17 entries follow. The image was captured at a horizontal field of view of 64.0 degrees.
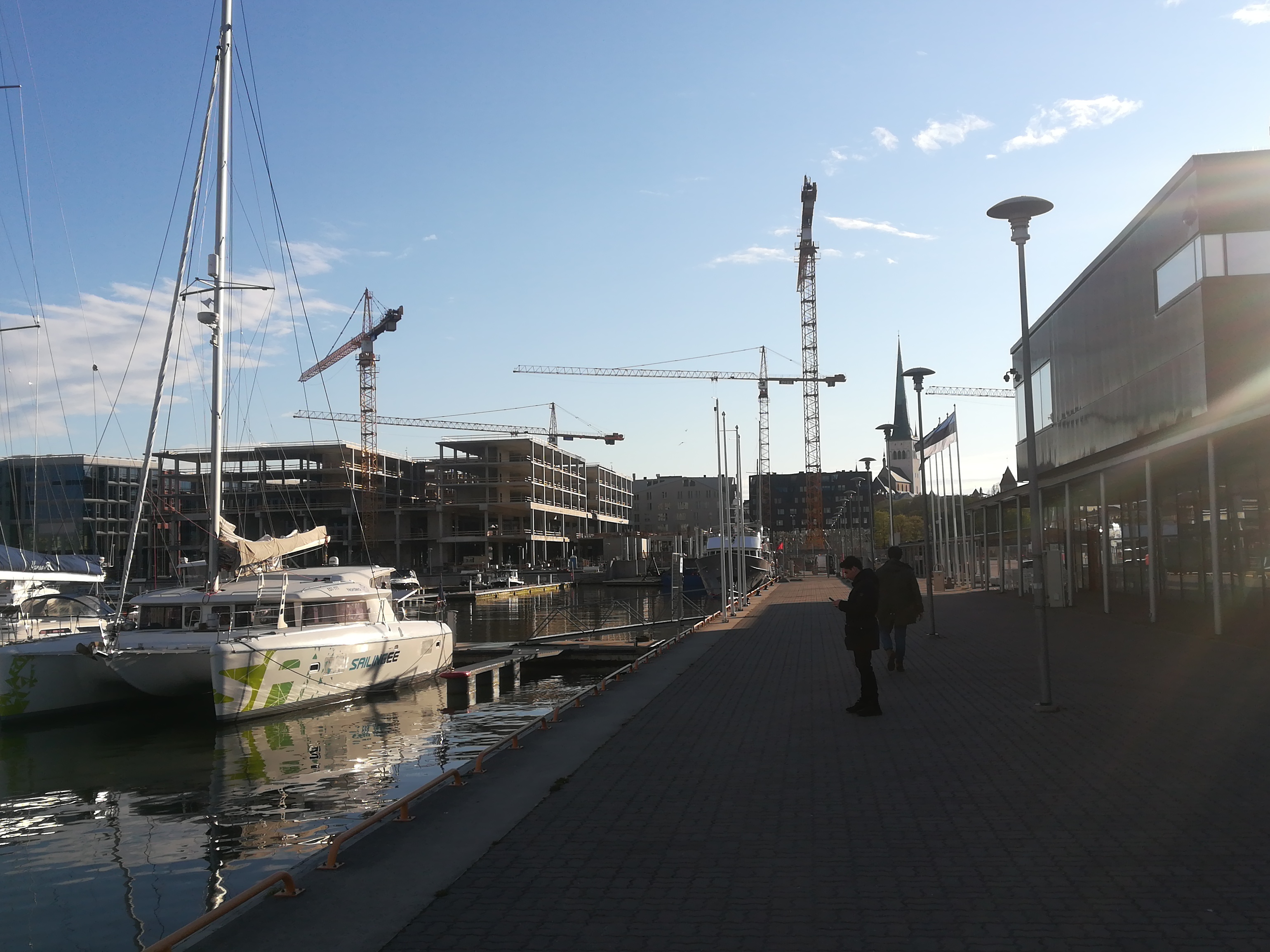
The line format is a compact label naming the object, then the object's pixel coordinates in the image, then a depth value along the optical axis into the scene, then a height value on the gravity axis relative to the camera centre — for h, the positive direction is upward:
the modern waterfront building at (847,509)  158.25 +4.64
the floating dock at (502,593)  67.06 -3.67
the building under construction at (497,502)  101.50 +4.10
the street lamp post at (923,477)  20.57 +1.31
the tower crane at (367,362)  122.75 +22.47
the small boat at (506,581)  76.56 -2.98
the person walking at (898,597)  14.60 -0.90
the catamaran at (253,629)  18.38 -1.63
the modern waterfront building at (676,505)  181.00 +6.00
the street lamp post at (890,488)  30.97 +1.89
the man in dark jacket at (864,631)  11.23 -1.06
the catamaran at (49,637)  18.67 -1.79
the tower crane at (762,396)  130.50 +18.23
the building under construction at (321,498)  77.50 +4.16
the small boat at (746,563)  55.44 -1.62
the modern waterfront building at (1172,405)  17.48 +2.53
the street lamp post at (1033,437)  11.11 +1.10
